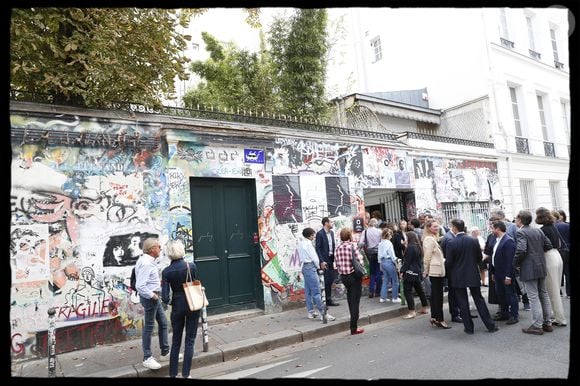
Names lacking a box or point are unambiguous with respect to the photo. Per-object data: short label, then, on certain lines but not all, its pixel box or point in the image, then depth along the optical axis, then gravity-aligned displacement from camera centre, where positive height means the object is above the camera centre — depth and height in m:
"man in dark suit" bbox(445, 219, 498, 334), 6.29 -0.95
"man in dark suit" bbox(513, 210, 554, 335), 6.02 -0.95
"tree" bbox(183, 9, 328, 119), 13.77 +5.84
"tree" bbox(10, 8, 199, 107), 6.23 +3.28
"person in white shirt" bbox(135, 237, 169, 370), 5.41 -0.77
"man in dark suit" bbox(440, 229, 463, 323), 7.01 -1.63
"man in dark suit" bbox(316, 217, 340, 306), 8.50 -0.60
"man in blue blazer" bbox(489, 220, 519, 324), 6.70 -1.09
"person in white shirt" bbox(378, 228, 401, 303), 8.55 -0.98
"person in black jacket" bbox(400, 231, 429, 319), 7.58 -1.02
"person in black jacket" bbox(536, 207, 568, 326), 6.23 -1.11
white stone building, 15.02 +5.83
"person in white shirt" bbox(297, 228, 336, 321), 7.39 -0.76
